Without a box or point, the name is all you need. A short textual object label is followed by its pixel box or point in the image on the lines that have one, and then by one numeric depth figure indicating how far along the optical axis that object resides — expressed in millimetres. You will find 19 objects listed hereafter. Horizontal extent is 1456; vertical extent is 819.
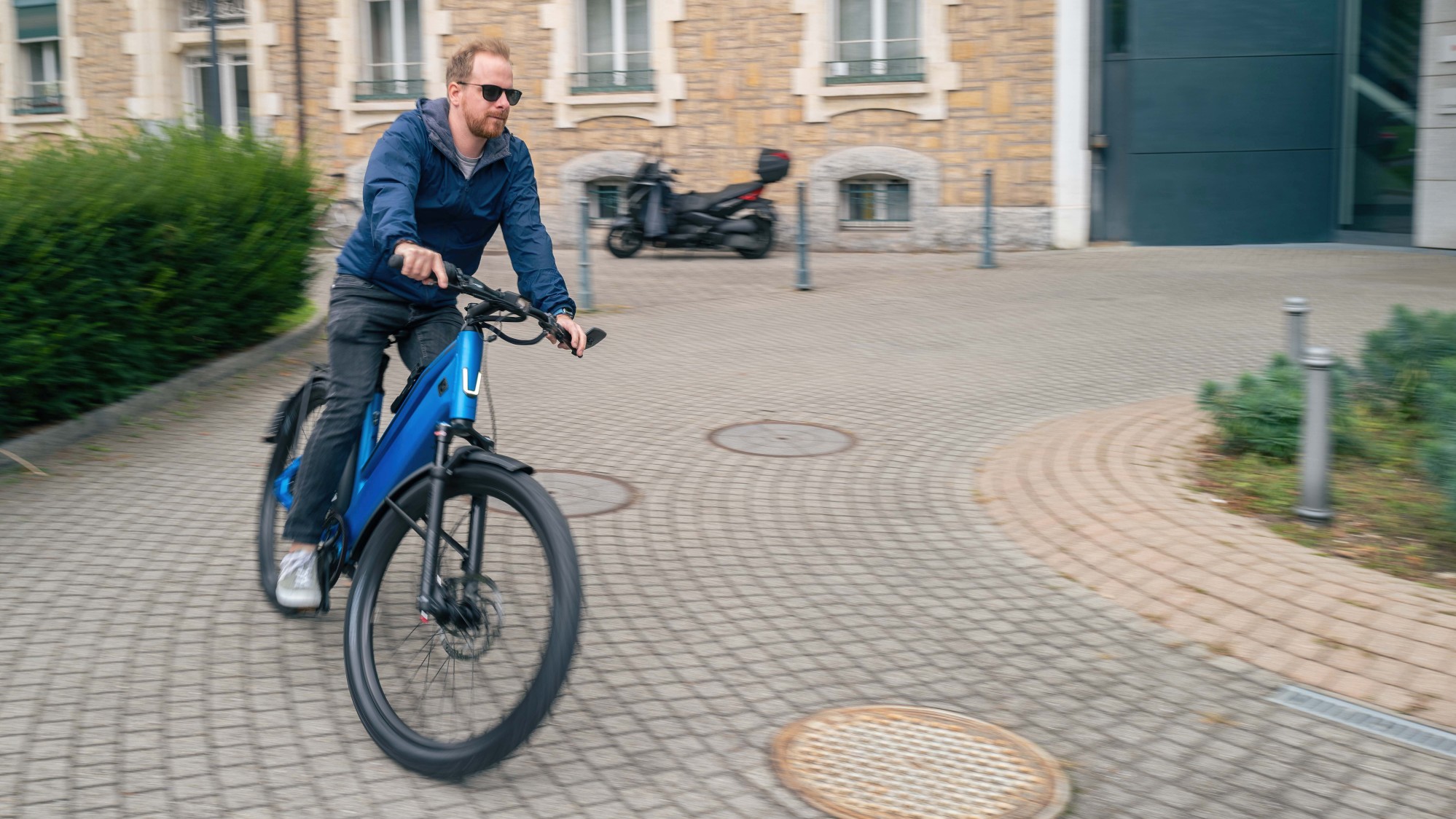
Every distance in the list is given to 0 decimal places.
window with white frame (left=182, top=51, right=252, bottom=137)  22875
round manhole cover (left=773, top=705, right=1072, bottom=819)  3465
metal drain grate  3857
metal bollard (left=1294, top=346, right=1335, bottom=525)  5523
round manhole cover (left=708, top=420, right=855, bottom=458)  7332
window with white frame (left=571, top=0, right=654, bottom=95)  19719
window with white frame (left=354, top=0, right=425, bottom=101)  21062
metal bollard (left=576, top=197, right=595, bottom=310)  12656
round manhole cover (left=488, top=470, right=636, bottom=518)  6141
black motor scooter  17312
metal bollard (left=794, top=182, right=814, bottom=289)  13727
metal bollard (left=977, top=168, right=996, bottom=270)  15704
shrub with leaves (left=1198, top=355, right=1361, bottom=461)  6438
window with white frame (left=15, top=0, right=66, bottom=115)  24562
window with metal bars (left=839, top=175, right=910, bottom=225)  18453
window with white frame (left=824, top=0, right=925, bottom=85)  18250
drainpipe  21250
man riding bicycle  3904
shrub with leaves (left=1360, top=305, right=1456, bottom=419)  6918
